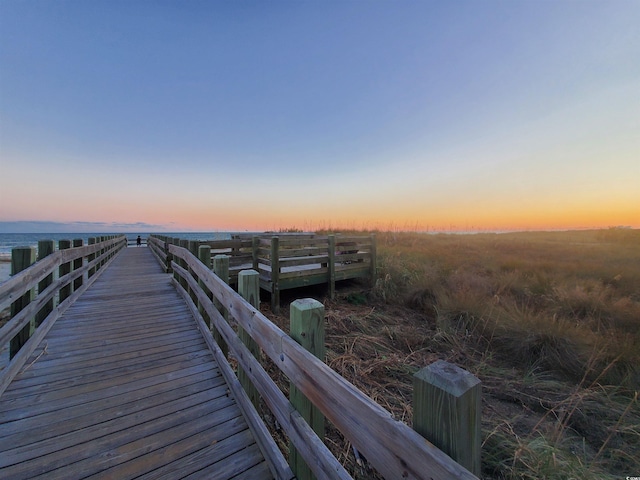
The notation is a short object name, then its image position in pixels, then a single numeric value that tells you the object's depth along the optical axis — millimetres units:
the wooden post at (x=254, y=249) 6820
